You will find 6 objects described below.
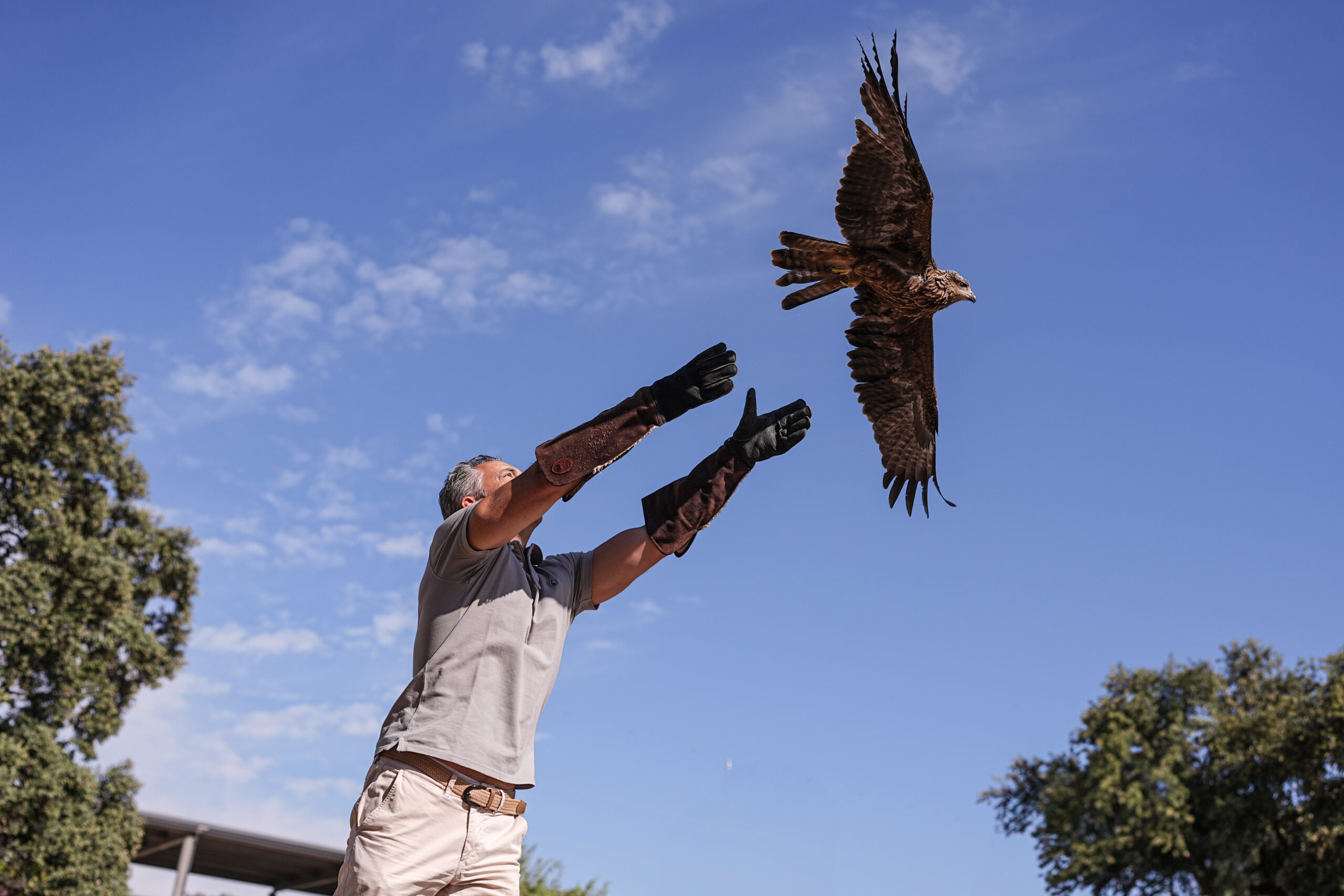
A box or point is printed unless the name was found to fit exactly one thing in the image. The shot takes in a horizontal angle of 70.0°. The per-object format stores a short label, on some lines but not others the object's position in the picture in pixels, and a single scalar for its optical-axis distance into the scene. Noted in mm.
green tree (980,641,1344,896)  22297
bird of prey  4793
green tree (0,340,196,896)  14367
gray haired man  2553
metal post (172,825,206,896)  16953
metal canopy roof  16984
